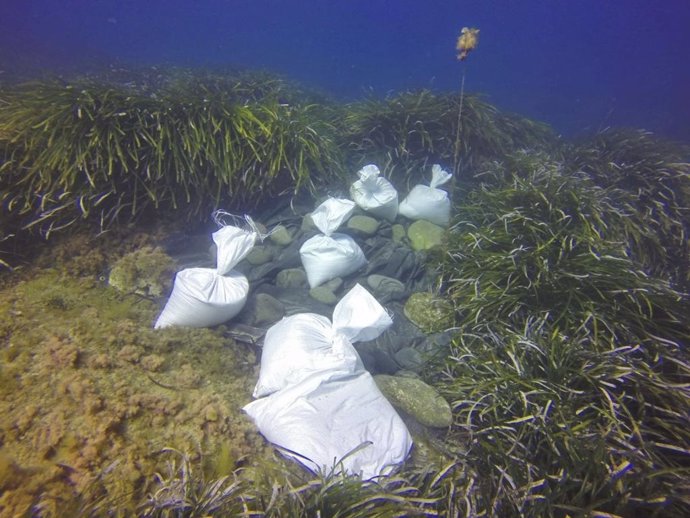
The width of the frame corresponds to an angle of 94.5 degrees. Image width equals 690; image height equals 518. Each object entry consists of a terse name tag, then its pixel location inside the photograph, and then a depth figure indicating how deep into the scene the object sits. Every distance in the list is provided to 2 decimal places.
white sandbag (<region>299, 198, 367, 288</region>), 3.46
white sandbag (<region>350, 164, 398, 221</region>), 3.95
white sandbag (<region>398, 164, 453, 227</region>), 4.11
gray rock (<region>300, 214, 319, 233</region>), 3.93
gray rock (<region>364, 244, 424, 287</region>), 3.76
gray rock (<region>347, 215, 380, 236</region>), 3.95
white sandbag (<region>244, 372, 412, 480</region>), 1.92
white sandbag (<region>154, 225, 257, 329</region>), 2.75
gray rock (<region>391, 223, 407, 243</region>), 4.08
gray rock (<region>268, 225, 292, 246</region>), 3.90
